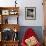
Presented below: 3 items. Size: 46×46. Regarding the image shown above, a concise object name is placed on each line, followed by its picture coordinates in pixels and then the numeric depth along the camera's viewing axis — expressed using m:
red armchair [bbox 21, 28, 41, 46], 3.19
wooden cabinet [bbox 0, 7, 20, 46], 3.36
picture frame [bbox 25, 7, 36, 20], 3.49
